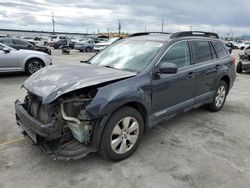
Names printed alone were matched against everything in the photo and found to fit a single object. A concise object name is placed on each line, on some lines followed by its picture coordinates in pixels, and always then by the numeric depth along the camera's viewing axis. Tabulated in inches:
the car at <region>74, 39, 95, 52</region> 925.8
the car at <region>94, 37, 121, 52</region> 802.6
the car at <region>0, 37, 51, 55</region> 496.5
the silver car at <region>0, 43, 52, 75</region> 288.0
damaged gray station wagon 94.1
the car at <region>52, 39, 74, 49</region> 1087.8
